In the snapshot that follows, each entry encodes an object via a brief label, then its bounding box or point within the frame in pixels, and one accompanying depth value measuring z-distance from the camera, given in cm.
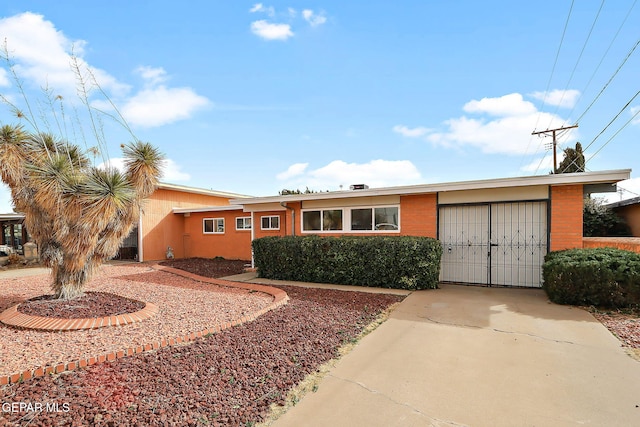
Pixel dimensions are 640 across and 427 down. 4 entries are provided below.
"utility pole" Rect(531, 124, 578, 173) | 1956
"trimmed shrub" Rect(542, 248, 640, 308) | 574
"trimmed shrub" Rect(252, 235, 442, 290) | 805
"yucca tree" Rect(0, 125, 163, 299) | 522
